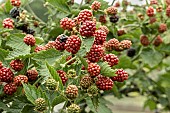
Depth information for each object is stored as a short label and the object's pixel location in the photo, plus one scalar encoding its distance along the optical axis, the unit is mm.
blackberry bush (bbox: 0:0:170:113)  701
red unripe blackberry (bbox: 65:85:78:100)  682
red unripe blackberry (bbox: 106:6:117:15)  876
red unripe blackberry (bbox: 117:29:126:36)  1086
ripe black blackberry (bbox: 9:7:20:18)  932
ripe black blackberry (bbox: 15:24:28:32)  944
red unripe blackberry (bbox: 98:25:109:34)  767
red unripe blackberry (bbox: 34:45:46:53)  768
